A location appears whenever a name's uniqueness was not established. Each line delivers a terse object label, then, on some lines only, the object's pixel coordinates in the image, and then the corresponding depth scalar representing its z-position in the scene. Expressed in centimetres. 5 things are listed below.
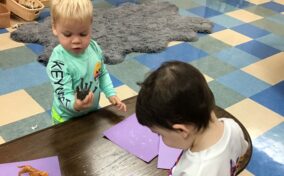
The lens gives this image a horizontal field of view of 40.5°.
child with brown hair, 65
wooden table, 93
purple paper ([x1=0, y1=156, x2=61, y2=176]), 89
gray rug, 234
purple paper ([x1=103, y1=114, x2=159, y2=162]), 100
